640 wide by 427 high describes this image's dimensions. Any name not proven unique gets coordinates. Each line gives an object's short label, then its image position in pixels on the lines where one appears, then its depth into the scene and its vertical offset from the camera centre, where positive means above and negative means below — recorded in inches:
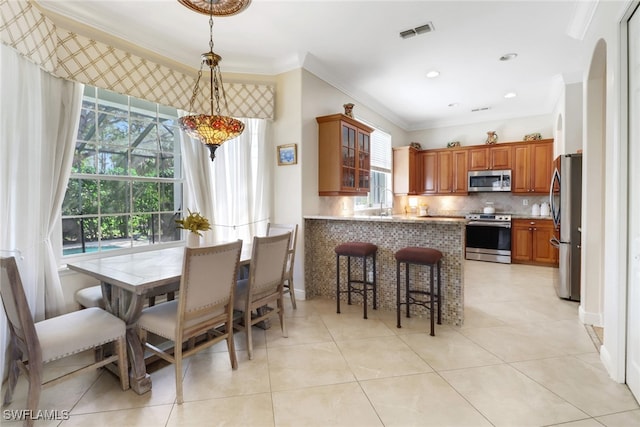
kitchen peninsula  118.1 -16.2
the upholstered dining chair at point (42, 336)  63.4 -29.5
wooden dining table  76.9 -18.6
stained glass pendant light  91.4 +27.3
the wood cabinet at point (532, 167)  217.8 +31.4
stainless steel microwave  231.5 +23.0
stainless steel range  221.9 -21.4
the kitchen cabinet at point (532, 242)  210.1 -23.5
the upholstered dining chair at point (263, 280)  95.0 -23.5
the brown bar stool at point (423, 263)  109.0 -19.6
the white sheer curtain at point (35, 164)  82.4 +14.1
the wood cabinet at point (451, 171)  249.4 +32.5
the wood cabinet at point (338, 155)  150.9 +28.8
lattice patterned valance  84.8 +52.0
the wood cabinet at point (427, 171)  261.9 +33.7
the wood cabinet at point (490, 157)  232.1 +41.2
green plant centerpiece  104.0 -4.3
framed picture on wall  145.9 +27.6
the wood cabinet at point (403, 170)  247.4 +33.0
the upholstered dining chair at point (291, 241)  130.9 -13.5
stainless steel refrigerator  136.1 -4.9
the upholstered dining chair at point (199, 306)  74.4 -25.7
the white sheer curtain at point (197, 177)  130.8 +14.9
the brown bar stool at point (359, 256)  125.7 -20.7
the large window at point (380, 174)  219.8 +28.3
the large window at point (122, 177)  108.5 +13.6
